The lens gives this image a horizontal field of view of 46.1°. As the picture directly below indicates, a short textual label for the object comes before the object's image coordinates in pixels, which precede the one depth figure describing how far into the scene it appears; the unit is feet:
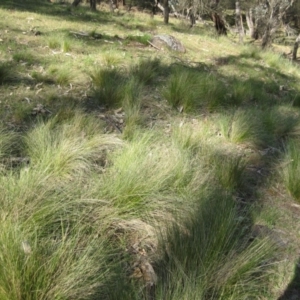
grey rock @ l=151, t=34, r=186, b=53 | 30.19
